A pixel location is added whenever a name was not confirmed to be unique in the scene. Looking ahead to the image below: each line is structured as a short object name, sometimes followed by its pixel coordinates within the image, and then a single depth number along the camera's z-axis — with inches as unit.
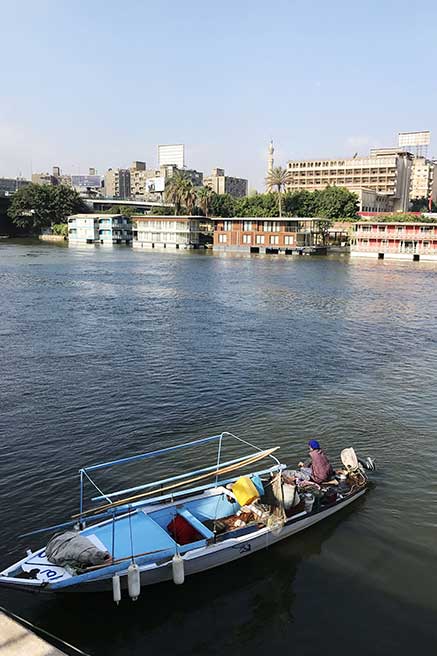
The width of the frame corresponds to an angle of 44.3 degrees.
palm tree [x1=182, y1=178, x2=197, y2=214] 5738.2
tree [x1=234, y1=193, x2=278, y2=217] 5615.2
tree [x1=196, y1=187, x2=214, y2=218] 5821.9
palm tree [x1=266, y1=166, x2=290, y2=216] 5659.5
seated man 643.5
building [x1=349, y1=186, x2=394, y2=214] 6476.4
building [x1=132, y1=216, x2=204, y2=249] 5177.2
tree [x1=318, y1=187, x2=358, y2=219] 5462.6
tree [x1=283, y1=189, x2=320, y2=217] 5669.3
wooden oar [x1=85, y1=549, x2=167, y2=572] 458.0
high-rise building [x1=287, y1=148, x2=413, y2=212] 7111.2
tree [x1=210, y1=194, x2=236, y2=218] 6058.1
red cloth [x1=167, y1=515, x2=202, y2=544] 516.1
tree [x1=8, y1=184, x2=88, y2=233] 5866.1
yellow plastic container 575.2
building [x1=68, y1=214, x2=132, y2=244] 5585.6
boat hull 466.0
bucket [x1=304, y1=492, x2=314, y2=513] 589.0
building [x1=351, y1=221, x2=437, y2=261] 4266.7
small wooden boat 456.8
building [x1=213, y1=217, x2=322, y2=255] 4687.5
